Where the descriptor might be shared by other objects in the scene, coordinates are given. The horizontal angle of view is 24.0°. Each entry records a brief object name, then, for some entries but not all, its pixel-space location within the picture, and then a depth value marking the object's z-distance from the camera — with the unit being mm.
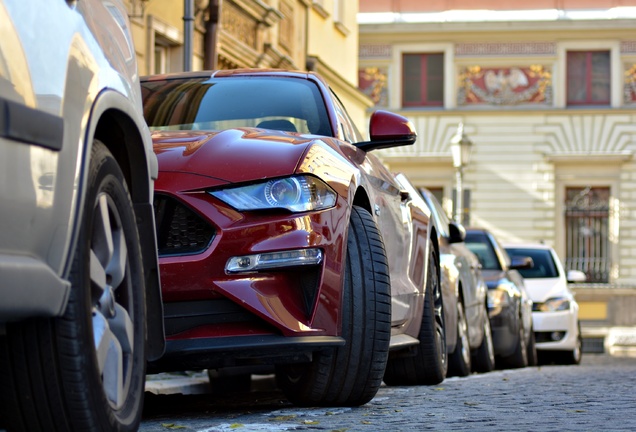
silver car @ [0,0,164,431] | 3252
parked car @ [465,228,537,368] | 15195
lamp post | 26500
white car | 20594
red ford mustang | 5695
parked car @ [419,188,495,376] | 10172
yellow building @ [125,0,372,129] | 15891
